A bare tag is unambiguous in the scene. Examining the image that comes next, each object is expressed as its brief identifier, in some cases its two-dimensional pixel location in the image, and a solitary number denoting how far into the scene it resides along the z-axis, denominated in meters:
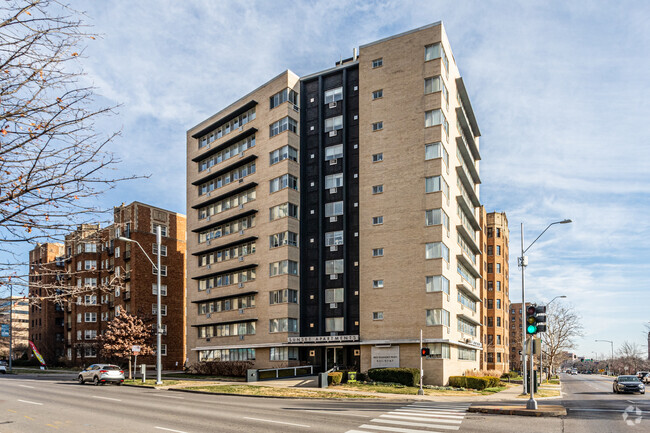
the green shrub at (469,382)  41.31
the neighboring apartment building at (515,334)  129.27
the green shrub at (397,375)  39.16
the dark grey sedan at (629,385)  40.16
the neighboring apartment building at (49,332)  91.25
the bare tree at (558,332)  82.56
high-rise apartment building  45.81
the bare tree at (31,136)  7.06
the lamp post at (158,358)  38.41
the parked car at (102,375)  40.31
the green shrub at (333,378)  37.84
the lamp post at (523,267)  34.22
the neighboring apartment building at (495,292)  80.88
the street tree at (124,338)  46.19
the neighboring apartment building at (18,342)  108.09
